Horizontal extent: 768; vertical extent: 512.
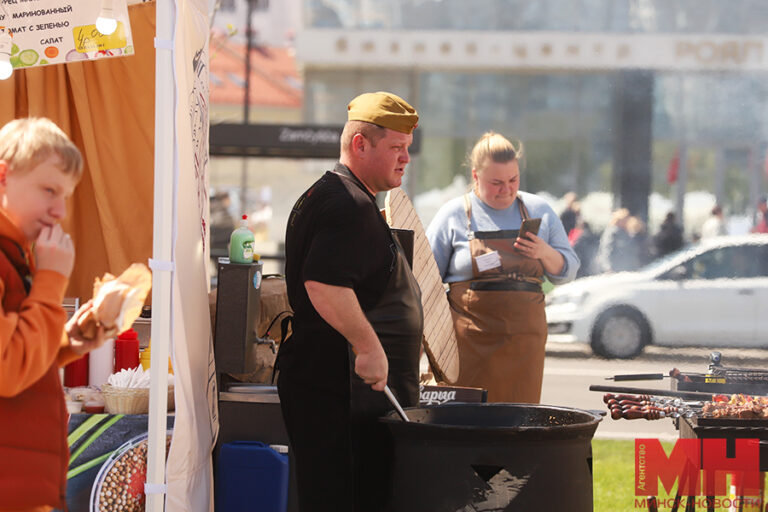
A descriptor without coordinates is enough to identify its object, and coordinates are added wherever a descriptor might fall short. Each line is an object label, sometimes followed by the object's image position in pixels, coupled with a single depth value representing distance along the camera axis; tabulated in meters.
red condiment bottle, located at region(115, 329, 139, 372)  7.92
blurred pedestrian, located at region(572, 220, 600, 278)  27.47
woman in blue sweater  9.52
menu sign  7.31
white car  23.19
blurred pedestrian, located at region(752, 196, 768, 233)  28.41
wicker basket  7.41
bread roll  4.35
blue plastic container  8.00
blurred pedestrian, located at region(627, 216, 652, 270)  28.19
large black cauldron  5.78
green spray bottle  8.25
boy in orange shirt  4.05
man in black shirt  6.11
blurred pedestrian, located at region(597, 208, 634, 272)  27.62
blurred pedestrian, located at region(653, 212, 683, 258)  28.86
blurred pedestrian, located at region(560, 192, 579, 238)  28.72
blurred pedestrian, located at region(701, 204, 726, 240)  28.94
